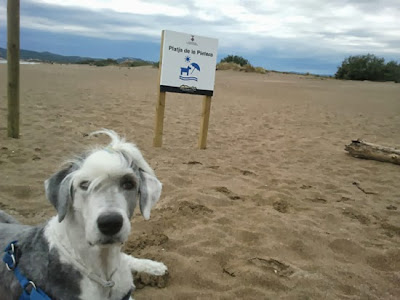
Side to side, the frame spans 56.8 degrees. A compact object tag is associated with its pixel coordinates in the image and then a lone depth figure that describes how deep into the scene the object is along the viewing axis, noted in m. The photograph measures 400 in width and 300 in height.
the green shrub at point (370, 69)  37.03
